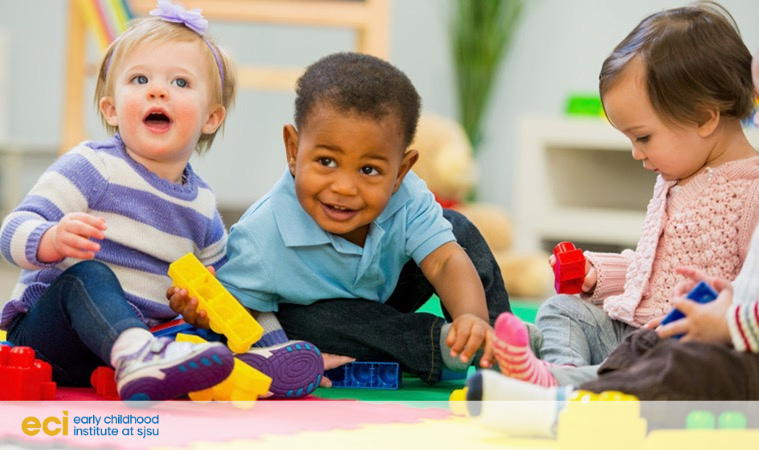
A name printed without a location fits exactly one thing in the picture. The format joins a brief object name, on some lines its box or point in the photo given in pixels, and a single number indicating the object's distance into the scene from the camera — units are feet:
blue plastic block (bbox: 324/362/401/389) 8.05
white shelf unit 14.52
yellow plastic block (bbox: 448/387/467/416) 7.38
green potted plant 17.72
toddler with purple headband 7.29
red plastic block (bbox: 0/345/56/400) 7.36
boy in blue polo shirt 7.90
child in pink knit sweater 7.84
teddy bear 13.90
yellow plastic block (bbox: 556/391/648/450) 6.80
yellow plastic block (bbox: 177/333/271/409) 7.42
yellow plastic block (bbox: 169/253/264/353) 7.65
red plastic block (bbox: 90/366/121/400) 7.61
